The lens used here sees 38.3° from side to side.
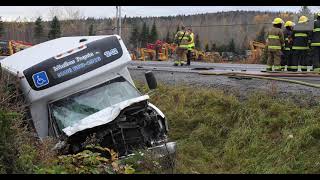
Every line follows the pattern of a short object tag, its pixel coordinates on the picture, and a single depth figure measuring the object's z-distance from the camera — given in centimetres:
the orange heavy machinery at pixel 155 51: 3578
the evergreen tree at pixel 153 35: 5119
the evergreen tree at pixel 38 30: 4719
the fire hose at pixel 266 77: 1137
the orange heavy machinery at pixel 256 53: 3193
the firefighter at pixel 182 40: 1855
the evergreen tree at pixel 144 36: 5044
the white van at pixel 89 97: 659
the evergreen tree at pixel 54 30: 4125
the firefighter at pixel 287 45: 1482
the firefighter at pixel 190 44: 1892
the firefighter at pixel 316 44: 1371
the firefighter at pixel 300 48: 1445
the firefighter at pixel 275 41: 1427
